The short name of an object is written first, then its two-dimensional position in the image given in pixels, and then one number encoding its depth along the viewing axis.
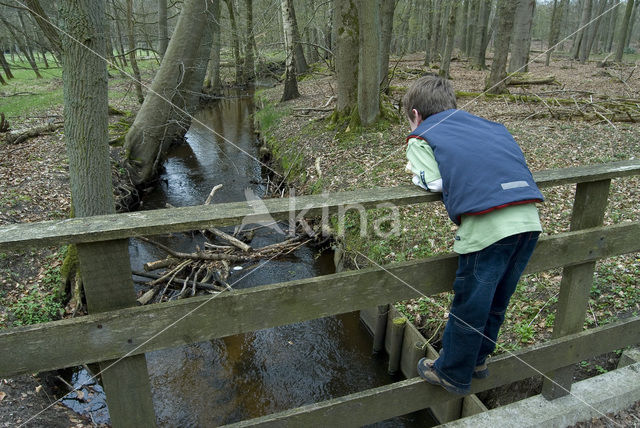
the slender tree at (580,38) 25.98
